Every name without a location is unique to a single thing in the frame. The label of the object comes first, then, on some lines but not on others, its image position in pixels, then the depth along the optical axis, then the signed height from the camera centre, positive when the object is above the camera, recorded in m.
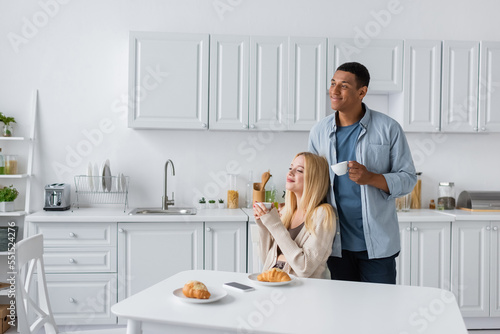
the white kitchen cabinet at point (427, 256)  3.60 -0.67
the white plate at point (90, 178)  3.78 -0.15
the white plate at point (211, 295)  1.60 -0.45
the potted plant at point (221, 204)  3.95 -0.34
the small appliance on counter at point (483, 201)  3.86 -0.28
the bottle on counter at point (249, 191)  4.03 -0.24
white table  1.43 -0.46
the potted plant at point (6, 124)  3.75 +0.25
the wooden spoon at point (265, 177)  3.60 -0.11
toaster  3.63 -0.29
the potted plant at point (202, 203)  3.94 -0.33
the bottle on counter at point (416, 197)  4.06 -0.27
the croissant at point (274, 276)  1.83 -0.42
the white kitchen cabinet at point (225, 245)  3.47 -0.58
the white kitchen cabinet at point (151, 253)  3.41 -0.64
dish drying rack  3.84 -0.24
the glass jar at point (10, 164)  3.71 -0.05
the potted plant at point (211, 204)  3.95 -0.34
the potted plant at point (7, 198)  3.60 -0.30
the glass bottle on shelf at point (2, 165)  3.69 -0.06
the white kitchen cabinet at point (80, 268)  3.38 -0.74
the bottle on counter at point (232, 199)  3.94 -0.30
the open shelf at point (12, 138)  3.70 +0.14
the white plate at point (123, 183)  3.89 -0.19
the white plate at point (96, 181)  3.82 -0.17
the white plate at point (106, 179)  3.81 -0.15
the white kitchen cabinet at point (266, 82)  3.69 +0.59
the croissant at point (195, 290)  1.61 -0.42
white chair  1.74 -0.50
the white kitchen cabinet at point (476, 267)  3.64 -0.74
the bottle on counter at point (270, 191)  3.92 -0.23
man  2.31 -0.09
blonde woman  2.08 -0.27
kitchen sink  3.65 -0.38
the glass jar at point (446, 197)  4.00 -0.26
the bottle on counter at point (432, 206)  4.10 -0.34
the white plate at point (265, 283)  1.80 -0.44
